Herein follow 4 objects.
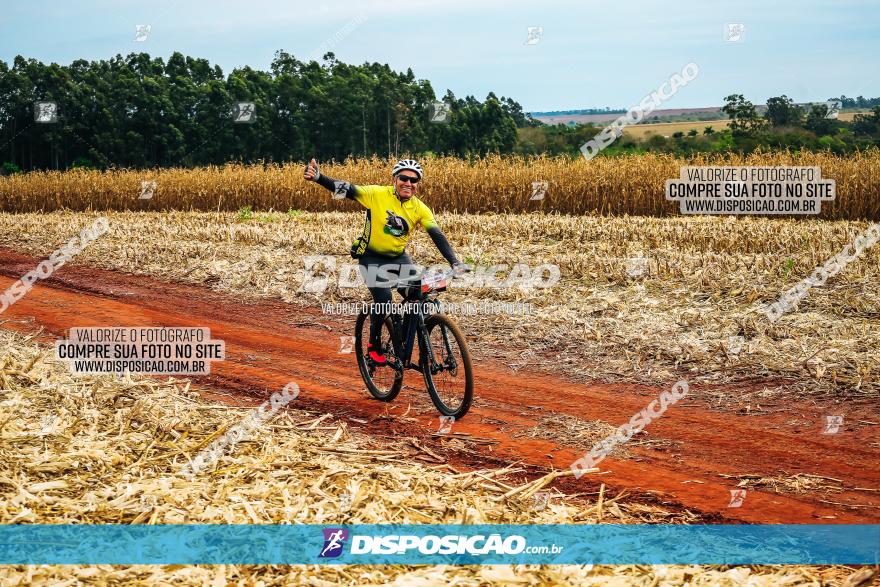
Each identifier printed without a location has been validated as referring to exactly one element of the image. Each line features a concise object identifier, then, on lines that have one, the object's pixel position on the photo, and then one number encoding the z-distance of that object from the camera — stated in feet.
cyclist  27.09
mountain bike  26.08
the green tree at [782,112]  158.20
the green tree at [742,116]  158.26
